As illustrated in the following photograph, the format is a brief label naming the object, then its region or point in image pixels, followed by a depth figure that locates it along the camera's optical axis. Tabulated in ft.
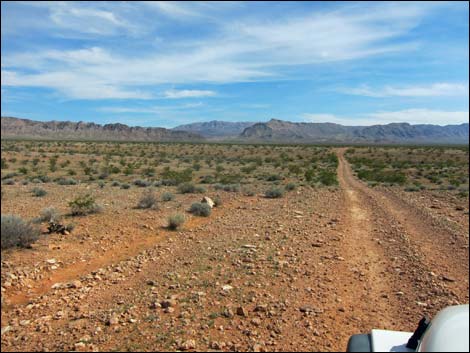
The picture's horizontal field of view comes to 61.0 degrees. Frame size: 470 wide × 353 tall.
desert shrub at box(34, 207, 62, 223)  36.06
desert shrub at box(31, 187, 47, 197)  54.03
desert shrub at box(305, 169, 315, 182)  89.81
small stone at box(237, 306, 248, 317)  19.93
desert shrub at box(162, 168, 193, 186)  75.81
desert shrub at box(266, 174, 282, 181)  90.76
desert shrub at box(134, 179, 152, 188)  72.03
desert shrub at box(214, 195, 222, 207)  53.72
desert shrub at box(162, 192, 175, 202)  55.21
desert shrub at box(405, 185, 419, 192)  74.29
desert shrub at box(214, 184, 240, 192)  68.19
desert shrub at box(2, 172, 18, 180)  76.11
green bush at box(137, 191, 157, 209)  48.11
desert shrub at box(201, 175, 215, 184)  83.03
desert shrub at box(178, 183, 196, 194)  63.77
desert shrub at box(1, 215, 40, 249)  26.89
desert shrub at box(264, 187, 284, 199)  62.34
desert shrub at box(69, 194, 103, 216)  40.91
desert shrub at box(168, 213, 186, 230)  38.45
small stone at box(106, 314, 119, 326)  18.60
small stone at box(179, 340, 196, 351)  16.87
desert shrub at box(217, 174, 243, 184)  82.99
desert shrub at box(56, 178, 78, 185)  70.91
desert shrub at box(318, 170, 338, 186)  82.36
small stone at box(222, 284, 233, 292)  23.12
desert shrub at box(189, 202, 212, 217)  46.16
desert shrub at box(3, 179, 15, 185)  67.83
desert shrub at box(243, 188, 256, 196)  64.54
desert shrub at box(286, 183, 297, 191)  72.59
